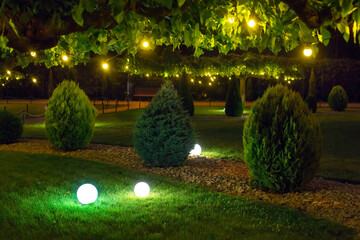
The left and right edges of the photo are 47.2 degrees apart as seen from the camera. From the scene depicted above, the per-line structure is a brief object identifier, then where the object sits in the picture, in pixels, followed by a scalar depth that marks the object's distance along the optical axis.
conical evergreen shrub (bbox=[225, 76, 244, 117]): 26.03
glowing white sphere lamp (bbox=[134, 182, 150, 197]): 6.93
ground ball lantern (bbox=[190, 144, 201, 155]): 11.88
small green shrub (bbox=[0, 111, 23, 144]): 13.15
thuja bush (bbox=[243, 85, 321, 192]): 7.10
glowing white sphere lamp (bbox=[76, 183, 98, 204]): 6.52
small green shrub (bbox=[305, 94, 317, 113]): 28.25
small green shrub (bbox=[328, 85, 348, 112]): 30.42
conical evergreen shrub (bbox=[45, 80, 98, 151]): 11.54
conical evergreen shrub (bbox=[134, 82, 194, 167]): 9.38
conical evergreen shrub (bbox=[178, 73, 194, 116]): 25.69
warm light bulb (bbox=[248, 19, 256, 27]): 6.19
